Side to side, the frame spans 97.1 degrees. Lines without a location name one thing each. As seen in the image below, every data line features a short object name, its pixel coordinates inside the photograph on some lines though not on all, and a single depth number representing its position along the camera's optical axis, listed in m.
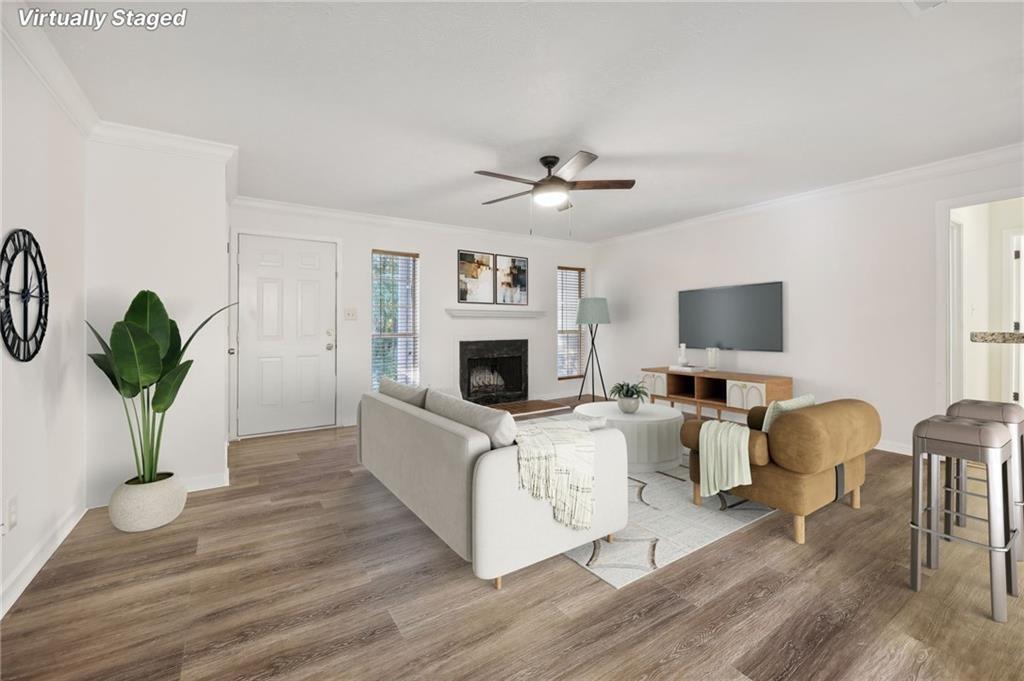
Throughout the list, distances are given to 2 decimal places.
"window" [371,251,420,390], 5.52
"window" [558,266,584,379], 7.17
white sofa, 1.99
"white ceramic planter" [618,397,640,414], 3.96
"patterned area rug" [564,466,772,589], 2.23
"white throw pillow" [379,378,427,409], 2.89
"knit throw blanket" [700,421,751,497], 2.55
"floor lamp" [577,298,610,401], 6.29
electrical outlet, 1.95
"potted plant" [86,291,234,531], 2.55
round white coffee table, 3.61
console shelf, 4.61
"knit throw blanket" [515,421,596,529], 2.10
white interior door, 4.70
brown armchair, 2.35
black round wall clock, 1.97
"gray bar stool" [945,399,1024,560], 1.93
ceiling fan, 3.25
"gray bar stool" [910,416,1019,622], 1.75
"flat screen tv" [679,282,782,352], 4.92
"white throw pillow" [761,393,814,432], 2.53
